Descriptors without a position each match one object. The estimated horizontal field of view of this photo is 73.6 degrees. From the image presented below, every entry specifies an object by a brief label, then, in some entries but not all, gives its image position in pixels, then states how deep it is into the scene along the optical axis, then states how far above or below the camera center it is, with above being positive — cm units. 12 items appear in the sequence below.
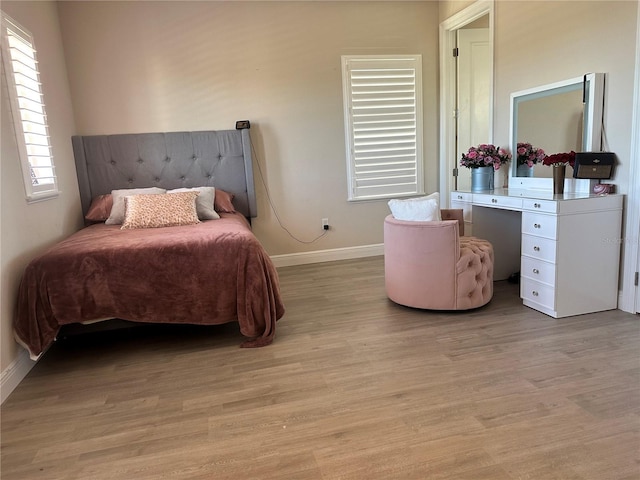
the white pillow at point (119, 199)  370 -22
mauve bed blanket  245 -66
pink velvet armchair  293 -76
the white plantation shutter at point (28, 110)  275 +47
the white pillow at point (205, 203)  377 -29
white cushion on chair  299 -36
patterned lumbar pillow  341 -31
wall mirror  298 +22
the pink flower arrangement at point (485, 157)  375 -3
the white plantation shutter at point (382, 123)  464 +40
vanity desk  279 -67
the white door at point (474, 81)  462 +79
